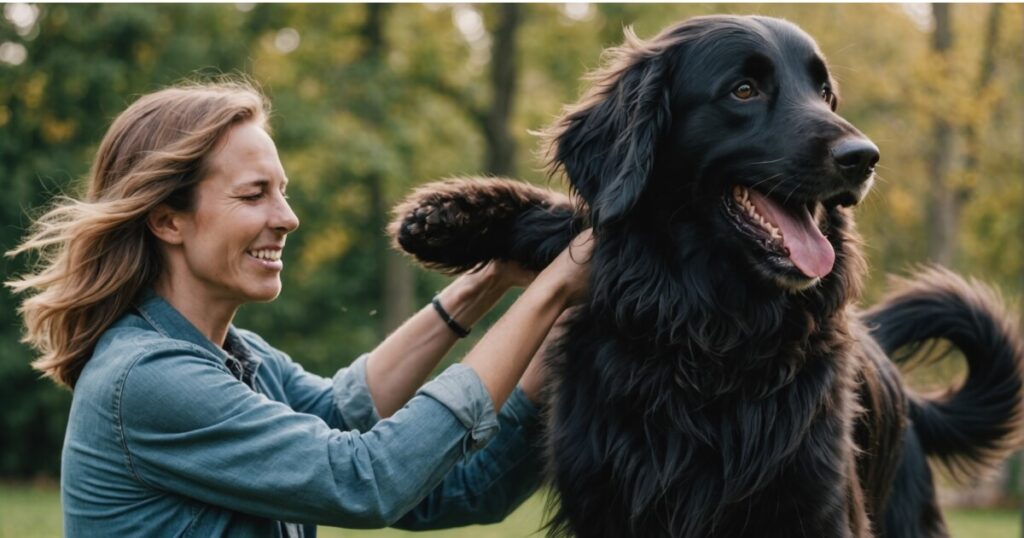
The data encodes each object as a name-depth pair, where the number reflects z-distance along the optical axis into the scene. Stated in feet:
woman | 8.87
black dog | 9.07
